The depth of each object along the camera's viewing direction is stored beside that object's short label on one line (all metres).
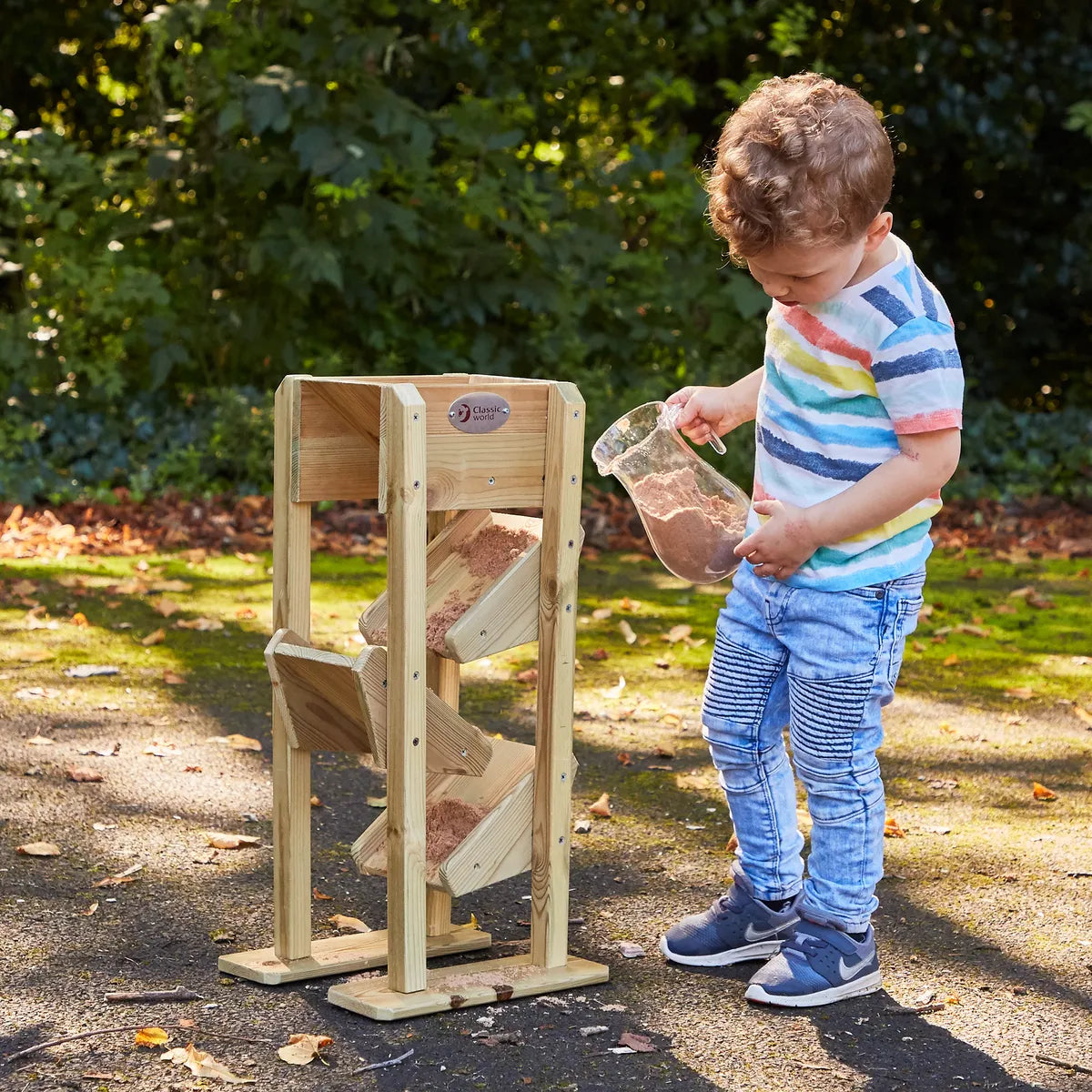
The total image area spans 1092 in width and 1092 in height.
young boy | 4.74
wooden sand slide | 4.93
